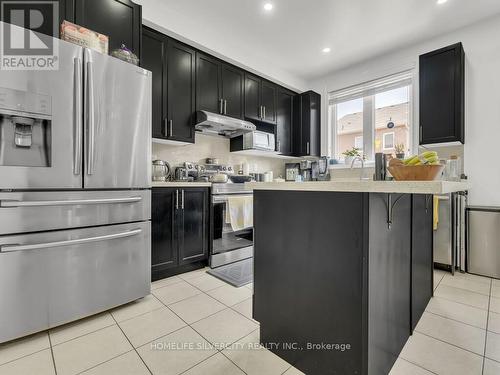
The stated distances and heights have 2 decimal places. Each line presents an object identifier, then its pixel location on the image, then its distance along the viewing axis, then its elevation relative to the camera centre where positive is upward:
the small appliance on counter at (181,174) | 3.06 +0.16
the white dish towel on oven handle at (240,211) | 2.89 -0.30
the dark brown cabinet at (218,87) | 2.99 +1.33
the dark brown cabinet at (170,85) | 2.56 +1.16
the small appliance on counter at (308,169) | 4.37 +0.33
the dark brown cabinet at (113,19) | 1.92 +1.41
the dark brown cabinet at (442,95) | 2.75 +1.10
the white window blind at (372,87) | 3.49 +1.60
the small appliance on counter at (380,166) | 1.21 +0.11
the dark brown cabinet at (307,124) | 4.23 +1.13
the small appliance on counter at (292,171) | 4.55 +0.30
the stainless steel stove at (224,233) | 2.77 -0.56
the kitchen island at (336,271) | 0.99 -0.41
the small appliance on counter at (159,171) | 2.74 +0.18
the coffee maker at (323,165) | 3.55 +0.34
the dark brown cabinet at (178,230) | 2.34 -0.46
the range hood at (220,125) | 2.86 +0.80
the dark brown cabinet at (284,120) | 4.06 +1.16
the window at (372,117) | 3.50 +1.14
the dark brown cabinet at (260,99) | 3.59 +1.38
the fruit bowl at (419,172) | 0.95 +0.06
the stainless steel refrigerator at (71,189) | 1.44 -0.02
